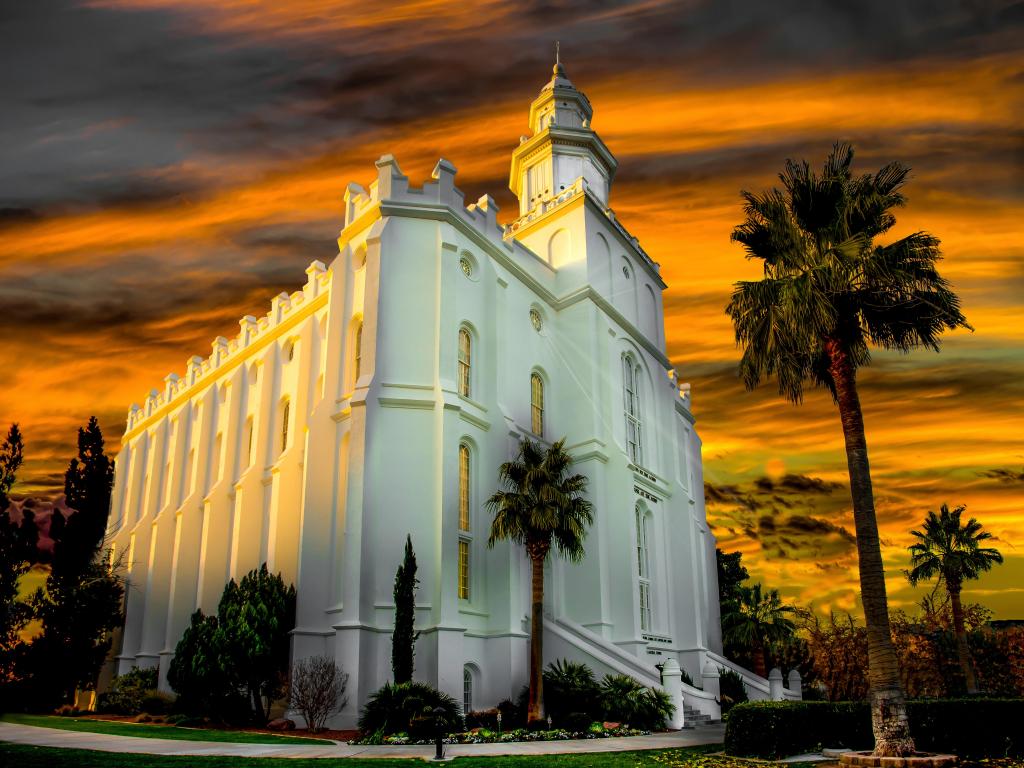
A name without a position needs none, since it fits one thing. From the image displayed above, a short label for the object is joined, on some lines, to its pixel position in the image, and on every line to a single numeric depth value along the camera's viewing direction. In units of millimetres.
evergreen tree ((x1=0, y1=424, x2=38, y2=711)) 17391
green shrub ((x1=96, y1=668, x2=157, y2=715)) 28844
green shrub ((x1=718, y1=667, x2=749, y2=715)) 29312
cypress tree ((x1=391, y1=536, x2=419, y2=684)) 20156
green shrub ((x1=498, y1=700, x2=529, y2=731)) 20922
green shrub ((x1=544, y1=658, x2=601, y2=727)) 21281
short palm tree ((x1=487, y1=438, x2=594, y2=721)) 21703
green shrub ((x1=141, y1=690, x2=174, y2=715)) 26562
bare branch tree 19797
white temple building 22797
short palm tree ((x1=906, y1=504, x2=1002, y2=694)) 38656
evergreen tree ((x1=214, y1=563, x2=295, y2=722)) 22391
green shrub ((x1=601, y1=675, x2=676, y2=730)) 21016
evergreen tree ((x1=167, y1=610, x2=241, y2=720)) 22406
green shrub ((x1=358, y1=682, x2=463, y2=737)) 17953
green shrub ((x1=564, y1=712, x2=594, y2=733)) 19625
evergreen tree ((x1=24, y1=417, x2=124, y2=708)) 33250
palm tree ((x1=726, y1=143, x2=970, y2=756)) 15859
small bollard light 13414
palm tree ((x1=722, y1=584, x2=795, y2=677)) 39688
